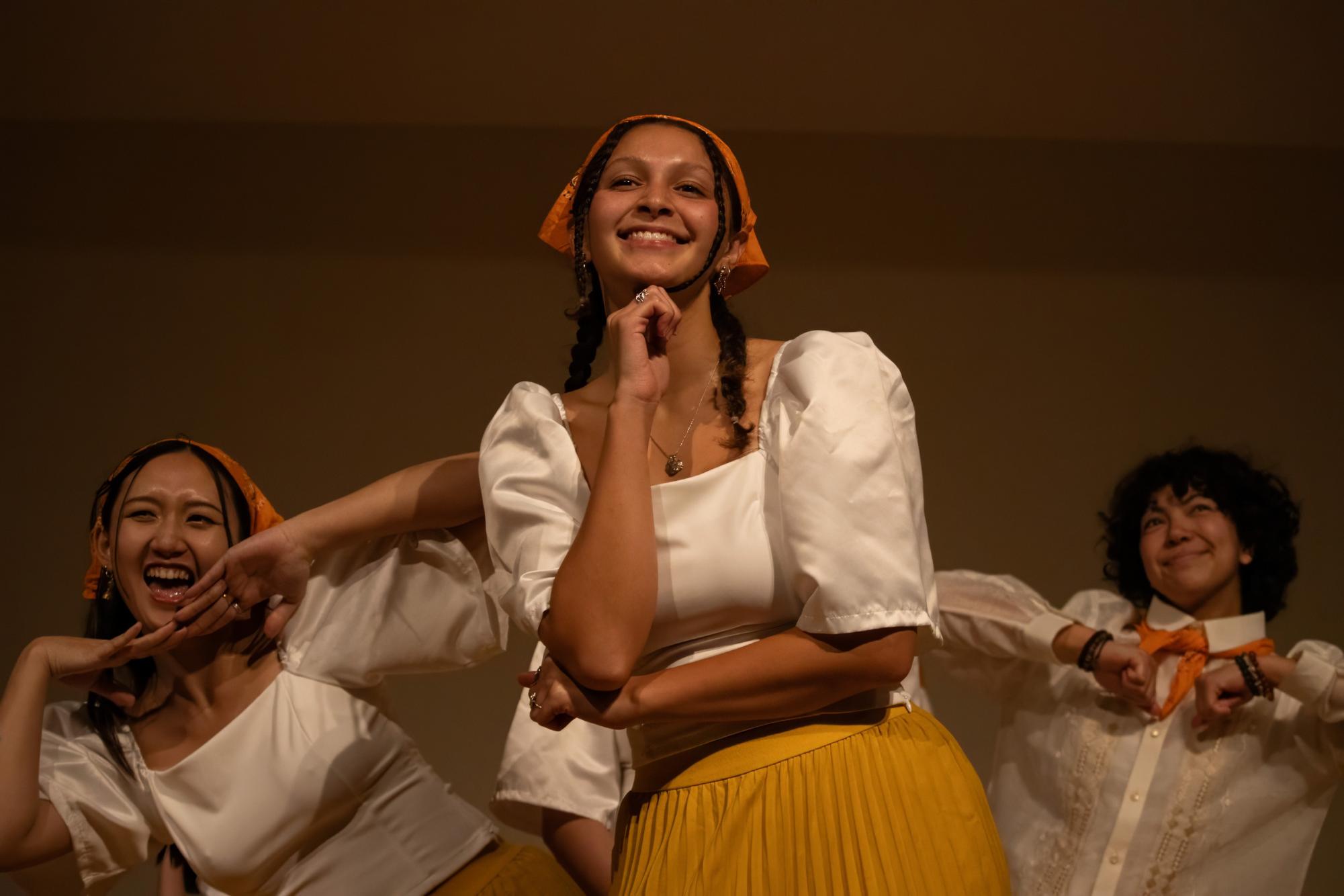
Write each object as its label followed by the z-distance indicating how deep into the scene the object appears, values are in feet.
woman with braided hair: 5.28
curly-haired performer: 8.71
